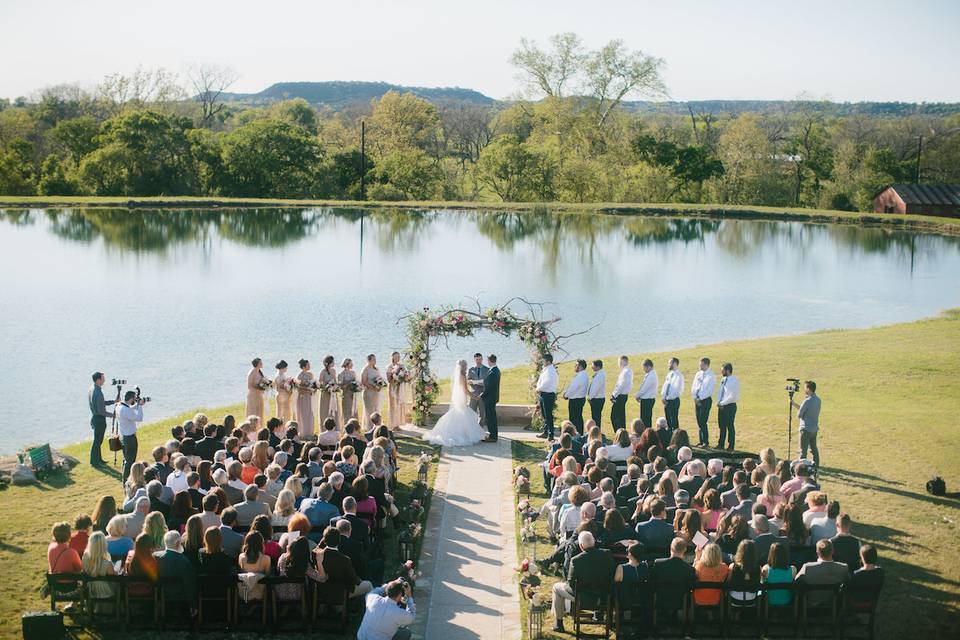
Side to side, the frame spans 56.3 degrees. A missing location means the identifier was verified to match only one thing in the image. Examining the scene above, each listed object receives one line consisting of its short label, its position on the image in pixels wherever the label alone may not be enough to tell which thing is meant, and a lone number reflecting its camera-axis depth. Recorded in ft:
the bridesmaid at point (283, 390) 55.57
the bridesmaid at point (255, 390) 55.67
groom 54.19
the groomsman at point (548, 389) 54.80
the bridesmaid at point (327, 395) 55.98
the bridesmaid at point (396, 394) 56.85
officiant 55.41
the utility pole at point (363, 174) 270.51
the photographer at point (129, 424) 47.55
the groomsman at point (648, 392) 55.36
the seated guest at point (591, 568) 29.89
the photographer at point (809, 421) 48.42
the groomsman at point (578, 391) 53.93
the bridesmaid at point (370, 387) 56.70
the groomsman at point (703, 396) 54.49
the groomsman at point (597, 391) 54.19
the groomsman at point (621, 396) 55.16
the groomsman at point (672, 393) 54.75
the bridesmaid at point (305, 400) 55.42
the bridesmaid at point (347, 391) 56.59
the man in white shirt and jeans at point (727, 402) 52.54
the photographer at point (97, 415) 49.67
